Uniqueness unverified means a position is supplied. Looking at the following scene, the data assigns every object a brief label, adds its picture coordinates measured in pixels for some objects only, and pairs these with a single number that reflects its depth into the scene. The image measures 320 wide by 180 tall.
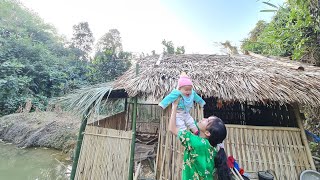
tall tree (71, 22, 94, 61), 21.47
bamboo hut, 3.90
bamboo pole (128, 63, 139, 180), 3.91
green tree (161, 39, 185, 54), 14.63
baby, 2.21
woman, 1.70
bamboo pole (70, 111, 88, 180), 4.22
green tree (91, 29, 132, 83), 14.20
